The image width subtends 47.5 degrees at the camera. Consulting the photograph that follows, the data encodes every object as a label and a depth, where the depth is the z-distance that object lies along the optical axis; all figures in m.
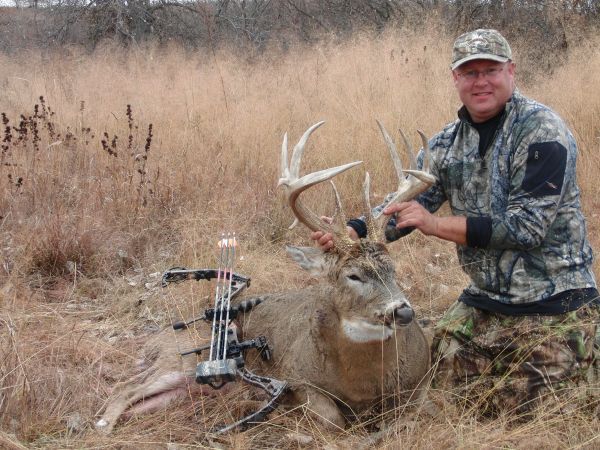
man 3.02
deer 2.98
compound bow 3.00
